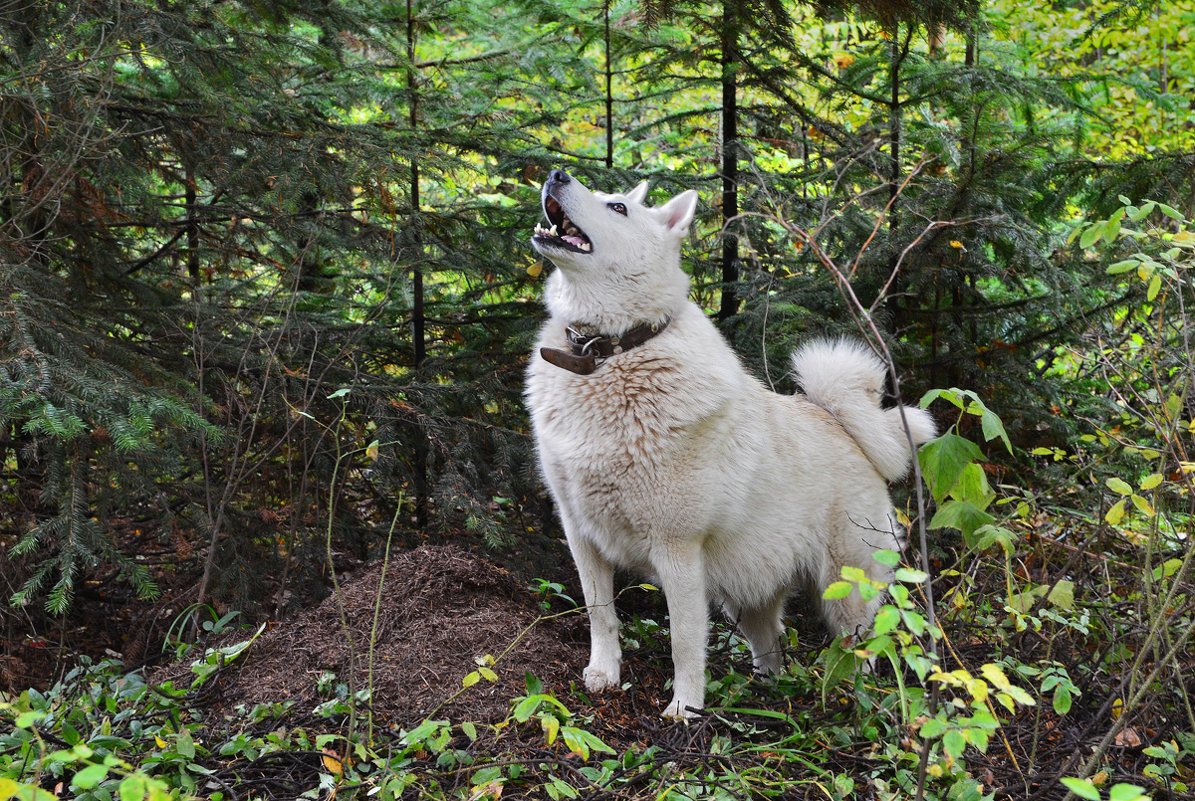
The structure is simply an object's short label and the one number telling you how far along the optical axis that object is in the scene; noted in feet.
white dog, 10.37
